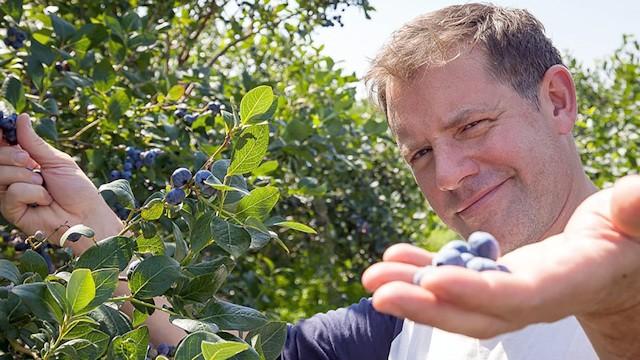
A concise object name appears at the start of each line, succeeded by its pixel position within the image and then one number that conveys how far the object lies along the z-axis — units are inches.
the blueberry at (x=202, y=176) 53.1
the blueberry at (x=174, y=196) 53.4
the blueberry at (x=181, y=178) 53.4
